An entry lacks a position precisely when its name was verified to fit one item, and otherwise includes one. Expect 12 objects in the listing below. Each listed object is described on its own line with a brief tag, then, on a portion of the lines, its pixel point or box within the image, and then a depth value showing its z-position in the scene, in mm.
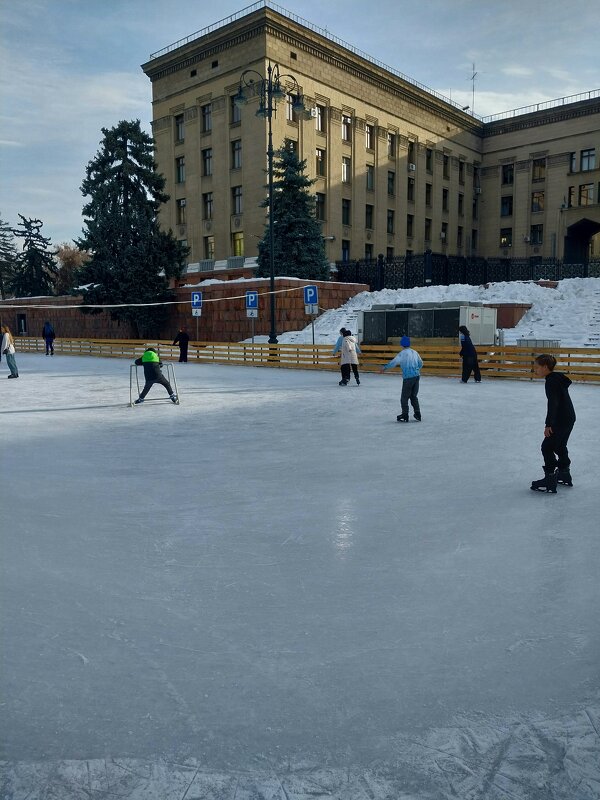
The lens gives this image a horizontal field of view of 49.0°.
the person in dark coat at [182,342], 27706
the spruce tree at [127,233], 37688
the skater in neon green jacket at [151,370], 13805
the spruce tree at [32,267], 64688
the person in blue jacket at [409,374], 11984
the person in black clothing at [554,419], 6895
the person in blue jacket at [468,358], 19547
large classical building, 44156
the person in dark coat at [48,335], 35688
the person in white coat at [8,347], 19859
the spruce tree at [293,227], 36906
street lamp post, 25812
